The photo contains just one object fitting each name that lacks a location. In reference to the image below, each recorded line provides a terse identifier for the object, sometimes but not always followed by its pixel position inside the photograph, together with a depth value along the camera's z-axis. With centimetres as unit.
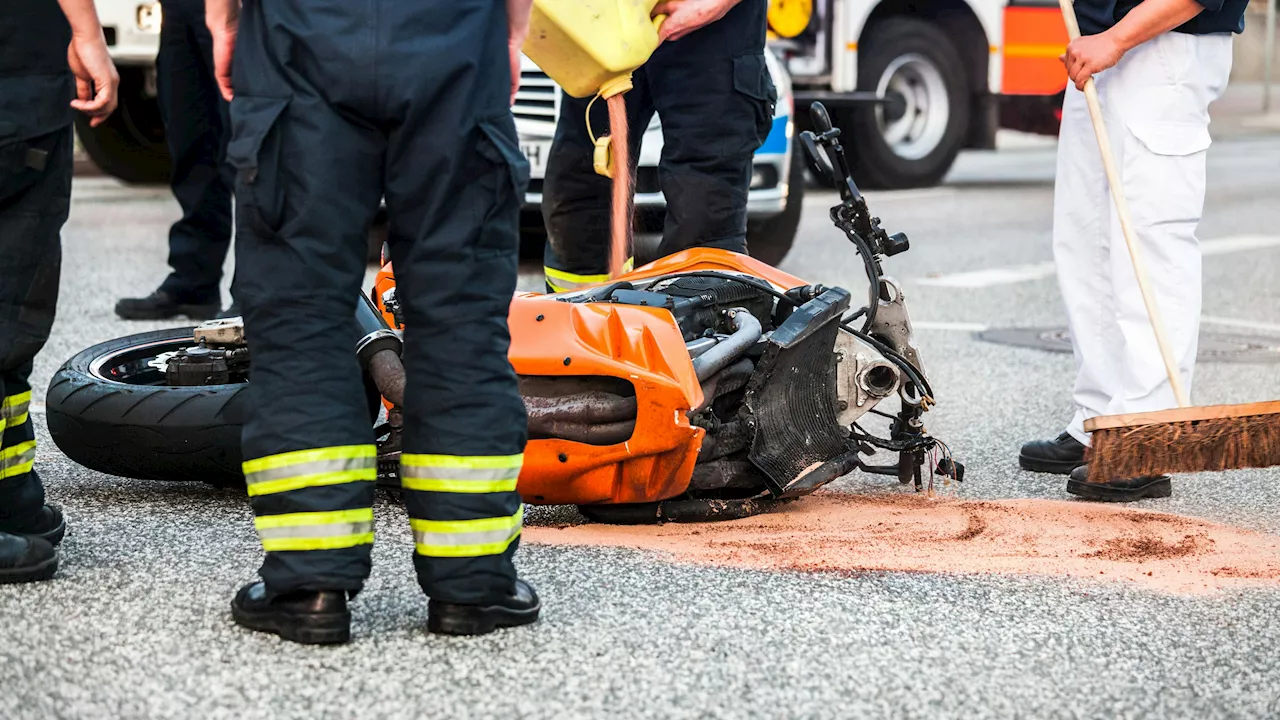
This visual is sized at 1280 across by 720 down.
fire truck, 2430
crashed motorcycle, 700
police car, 1611
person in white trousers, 839
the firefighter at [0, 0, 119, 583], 624
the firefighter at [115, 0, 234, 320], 1320
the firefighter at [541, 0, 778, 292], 887
